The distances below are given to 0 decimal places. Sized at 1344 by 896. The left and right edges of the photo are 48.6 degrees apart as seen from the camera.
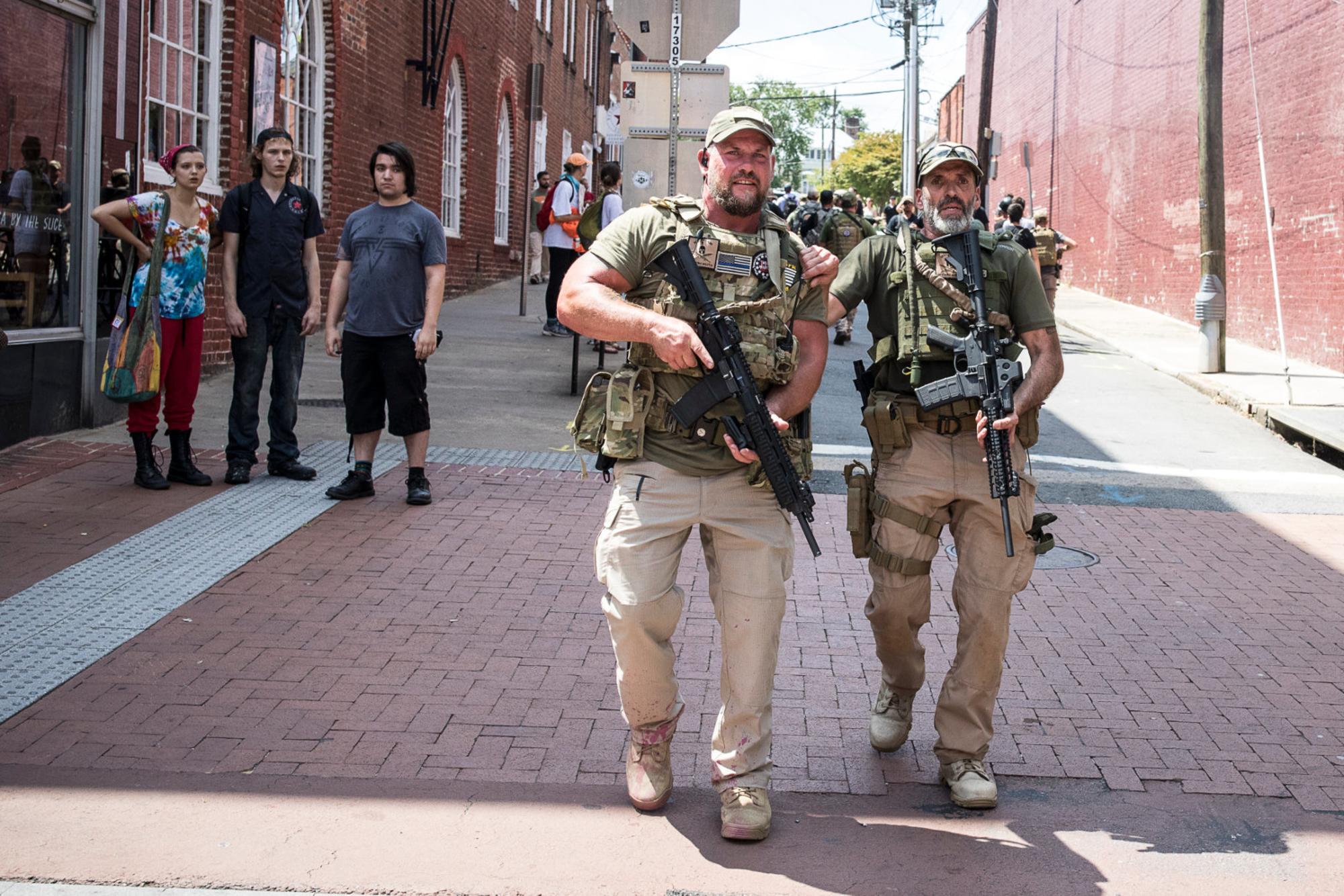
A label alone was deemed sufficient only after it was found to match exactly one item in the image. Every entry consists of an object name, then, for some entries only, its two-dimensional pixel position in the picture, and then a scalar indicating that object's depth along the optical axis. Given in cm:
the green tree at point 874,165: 8581
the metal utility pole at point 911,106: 3400
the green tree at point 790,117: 12438
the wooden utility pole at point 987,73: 2789
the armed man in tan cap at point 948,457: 441
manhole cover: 742
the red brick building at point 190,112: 908
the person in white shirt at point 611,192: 1369
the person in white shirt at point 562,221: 1512
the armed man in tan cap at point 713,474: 405
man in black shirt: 811
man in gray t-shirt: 772
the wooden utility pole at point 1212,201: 1563
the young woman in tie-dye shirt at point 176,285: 789
